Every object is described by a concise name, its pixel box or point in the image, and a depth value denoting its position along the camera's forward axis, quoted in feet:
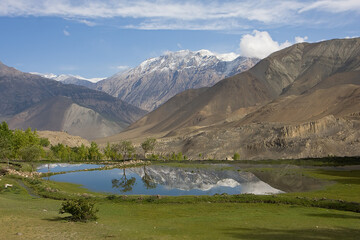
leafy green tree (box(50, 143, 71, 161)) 443.32
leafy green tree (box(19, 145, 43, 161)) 280.31
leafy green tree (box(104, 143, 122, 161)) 448.65
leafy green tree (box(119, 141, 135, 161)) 446.97
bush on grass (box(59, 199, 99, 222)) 90.99
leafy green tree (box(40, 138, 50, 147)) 568.32
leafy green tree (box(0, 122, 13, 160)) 294.66
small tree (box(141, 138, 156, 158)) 448.65
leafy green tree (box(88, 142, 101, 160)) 455.13
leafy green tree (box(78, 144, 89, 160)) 446.19
